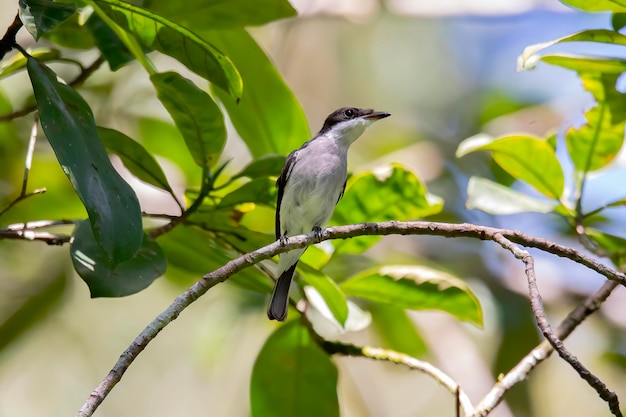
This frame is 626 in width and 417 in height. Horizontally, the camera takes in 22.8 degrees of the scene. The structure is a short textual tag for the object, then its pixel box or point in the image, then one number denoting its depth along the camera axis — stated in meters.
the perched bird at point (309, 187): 7.19
